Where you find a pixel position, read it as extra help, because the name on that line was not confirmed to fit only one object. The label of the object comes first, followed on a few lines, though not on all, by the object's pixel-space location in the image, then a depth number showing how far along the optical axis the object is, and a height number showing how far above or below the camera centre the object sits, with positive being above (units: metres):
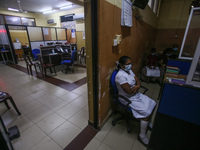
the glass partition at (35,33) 5.78 +0.35
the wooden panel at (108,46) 1.39 -0.09
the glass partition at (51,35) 7.63 +0.33
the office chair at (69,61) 4.51 -0.88
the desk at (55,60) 5.12 -1.05
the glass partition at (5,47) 5.73 -0.43
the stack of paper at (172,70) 1.47 -0.40
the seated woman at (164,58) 3.59 -0.64
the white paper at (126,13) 1.72 +0.45
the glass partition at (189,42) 1.25 -0.01
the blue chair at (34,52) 5.94 -0.68
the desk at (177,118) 1.03 -0.81
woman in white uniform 1.55 -0.89
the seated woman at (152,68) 3.45 -0.88
